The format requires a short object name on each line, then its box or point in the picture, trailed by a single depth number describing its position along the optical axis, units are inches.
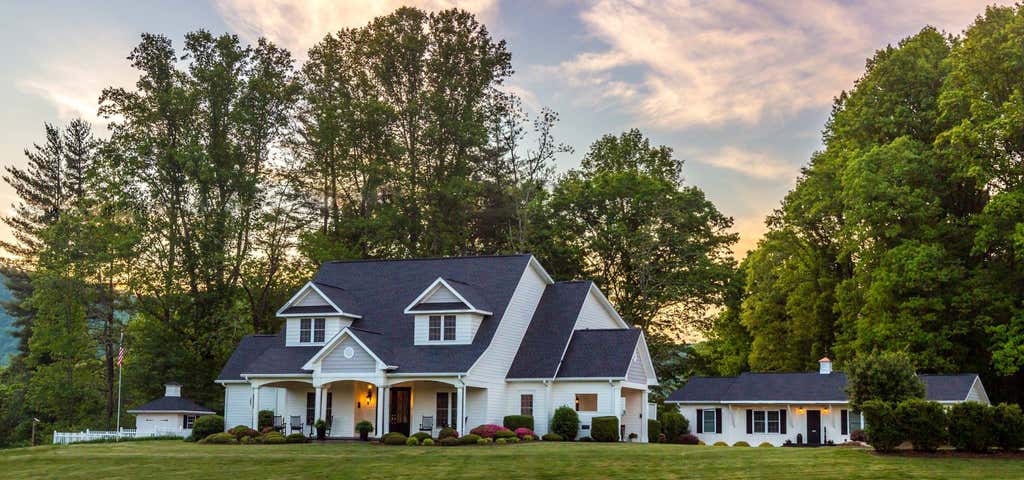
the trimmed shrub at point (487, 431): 1470.2
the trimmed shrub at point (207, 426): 1649.9
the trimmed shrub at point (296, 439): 1488.7
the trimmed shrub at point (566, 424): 1560.0
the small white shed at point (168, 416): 1939.0
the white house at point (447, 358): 1556.3
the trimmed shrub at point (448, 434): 1443.2
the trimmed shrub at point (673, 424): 1907.0
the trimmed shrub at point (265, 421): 1654.8
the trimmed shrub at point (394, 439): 1434.5
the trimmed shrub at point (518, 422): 1574.8
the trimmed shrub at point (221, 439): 1526.8
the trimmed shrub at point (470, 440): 1403.8
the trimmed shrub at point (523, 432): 1513.5
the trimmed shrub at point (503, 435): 1465.3
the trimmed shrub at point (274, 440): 1477.6
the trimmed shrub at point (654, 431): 1752.0
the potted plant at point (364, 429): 1530.5
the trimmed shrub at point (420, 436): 1453.0
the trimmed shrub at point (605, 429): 1540.4
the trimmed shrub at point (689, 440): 1870.2
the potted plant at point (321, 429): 1540.4
